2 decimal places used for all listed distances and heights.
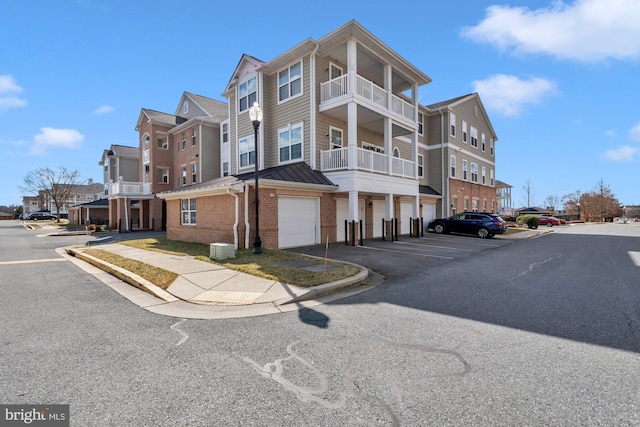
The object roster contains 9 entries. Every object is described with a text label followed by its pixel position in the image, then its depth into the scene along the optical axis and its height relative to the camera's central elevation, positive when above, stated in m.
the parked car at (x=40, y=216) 57.53 +0.20
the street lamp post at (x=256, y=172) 10.42 +1.47
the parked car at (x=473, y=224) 19.33 -0.82
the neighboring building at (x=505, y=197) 43.90 +2.38
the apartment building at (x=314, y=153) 13.44 +3.62
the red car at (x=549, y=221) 37.14 -1.23
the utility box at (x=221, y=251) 10.00 -1.17
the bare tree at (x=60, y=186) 45.53 +4.73
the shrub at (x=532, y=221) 28.97 -0.94
